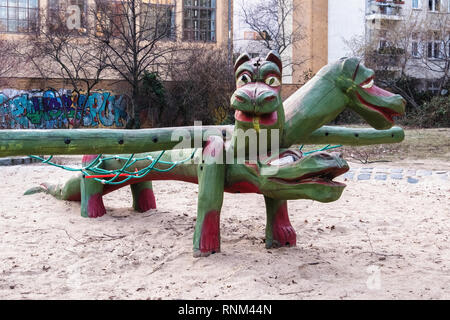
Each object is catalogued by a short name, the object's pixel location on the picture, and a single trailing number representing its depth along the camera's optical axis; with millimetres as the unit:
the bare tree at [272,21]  22723
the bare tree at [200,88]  17797
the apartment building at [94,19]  18203
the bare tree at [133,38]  17281
